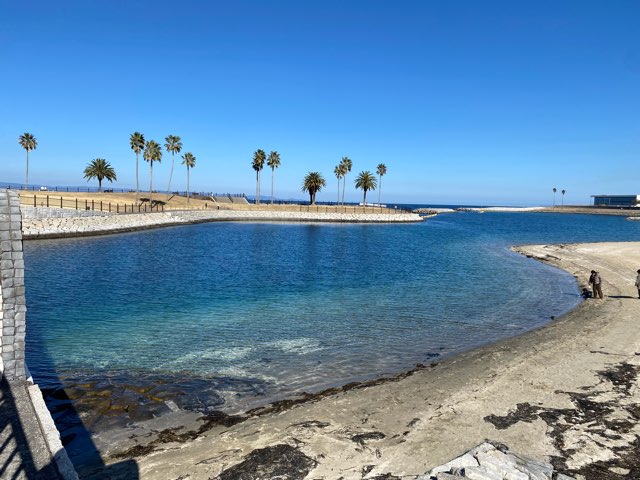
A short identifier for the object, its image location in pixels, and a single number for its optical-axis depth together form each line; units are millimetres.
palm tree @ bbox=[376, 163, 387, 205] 155500
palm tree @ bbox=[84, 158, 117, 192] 113625
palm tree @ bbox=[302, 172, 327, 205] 139188
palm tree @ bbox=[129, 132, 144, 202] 99000
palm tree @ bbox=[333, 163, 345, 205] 150625
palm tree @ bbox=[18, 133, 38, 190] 102688
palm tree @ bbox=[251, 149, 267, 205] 131000
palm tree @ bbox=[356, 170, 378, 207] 150875
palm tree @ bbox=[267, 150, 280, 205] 135500
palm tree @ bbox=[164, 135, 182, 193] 115188
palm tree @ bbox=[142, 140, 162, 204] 107000
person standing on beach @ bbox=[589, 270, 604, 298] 29859
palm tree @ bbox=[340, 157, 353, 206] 150375
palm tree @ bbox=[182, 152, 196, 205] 124062
